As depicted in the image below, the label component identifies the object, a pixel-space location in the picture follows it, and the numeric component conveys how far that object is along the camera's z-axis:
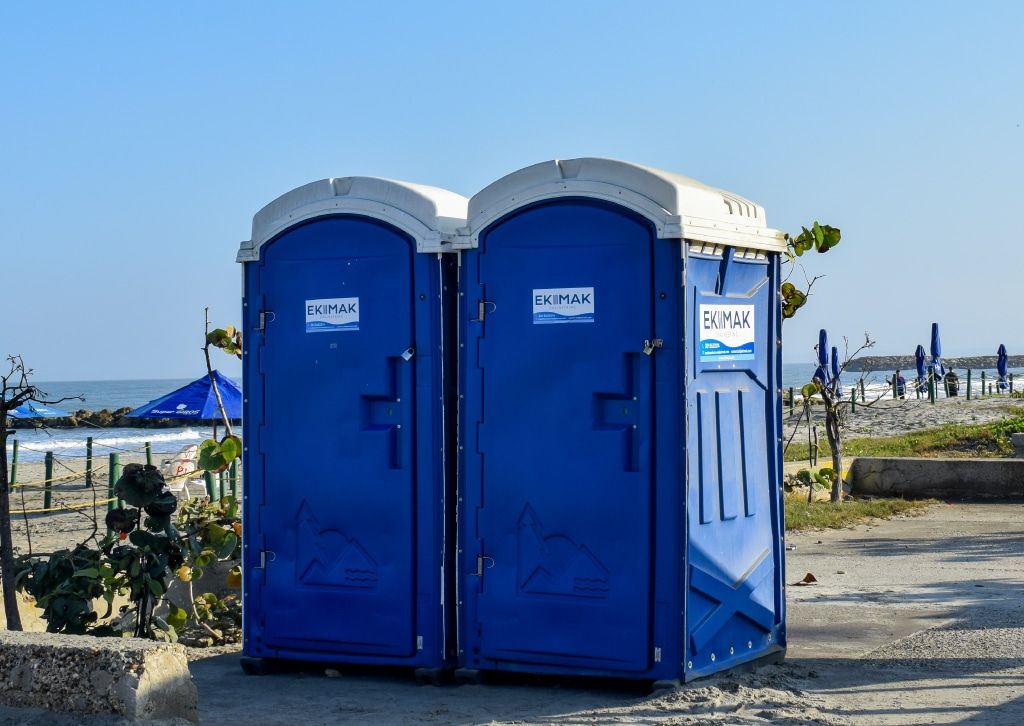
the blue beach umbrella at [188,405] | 19.95
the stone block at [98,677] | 4.93
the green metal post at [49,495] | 23.36
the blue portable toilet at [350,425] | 6.31
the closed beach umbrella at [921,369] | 44.12
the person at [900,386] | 46.02
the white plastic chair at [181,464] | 22.50
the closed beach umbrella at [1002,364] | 46.78
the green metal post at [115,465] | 18.81
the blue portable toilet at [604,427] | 5.87
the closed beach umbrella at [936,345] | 37.62
